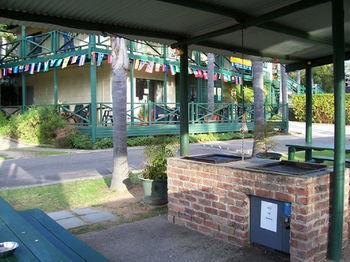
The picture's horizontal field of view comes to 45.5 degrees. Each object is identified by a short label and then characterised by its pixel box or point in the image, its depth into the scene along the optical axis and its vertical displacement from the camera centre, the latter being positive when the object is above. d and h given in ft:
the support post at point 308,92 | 25.89 +1.24
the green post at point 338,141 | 13.61 -0.95
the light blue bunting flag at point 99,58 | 54.90 +7.36
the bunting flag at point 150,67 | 61.56 +6.91
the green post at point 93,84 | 53.44 +3.88
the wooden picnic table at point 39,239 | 8.71 -2.92
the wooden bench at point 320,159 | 24.90 -2.86
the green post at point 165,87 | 66.44 +4.23
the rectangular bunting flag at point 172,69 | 64.66 +6.89
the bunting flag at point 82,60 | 55.36 +7.17
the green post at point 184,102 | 20.39 +0.56
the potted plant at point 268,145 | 29.09 -2.50
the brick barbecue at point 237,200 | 13.01 -3.17
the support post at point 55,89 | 61.88 +3.70
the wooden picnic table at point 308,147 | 24.59 -2.09
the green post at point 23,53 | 67.71 +10.04
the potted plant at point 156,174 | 21.29 -3.19
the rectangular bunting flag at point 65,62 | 58.18 +7.28
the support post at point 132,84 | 58.68 +4.20
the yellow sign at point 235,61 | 82.41 +10.33
